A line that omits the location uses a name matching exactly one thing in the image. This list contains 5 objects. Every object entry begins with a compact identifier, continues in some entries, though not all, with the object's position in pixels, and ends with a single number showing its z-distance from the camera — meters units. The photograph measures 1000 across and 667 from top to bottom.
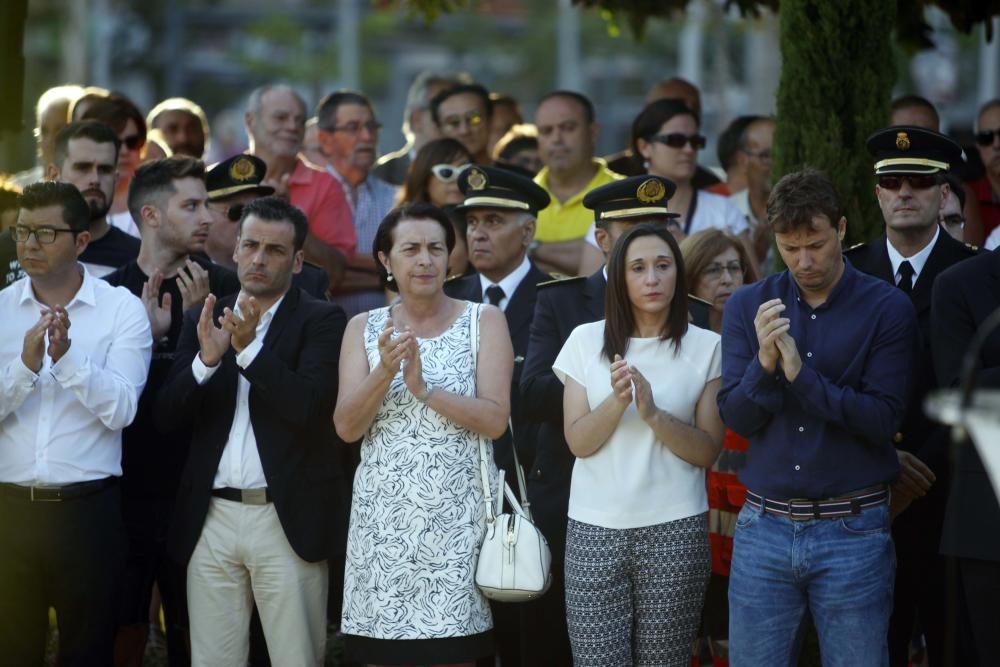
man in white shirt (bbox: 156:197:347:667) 11.98
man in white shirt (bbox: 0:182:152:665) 12.02
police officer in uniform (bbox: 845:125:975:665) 11.85
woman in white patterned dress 11.36
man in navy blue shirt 10.34
